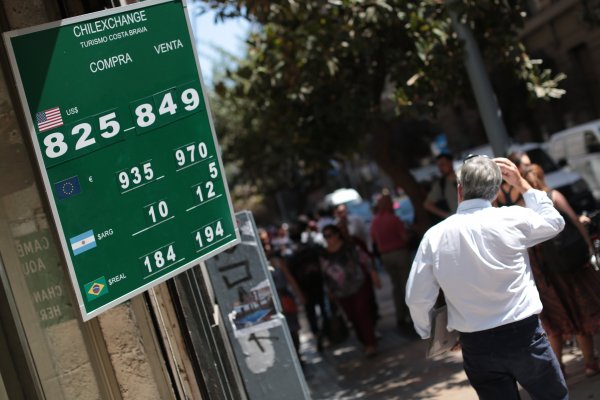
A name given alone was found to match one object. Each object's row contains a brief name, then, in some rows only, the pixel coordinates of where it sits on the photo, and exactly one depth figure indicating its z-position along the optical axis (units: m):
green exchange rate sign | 3.81
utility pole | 9.14
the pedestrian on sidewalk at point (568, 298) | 6.95
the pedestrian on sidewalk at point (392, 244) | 12.04
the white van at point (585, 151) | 19.20
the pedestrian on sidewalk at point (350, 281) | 11.48
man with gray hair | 4.43
